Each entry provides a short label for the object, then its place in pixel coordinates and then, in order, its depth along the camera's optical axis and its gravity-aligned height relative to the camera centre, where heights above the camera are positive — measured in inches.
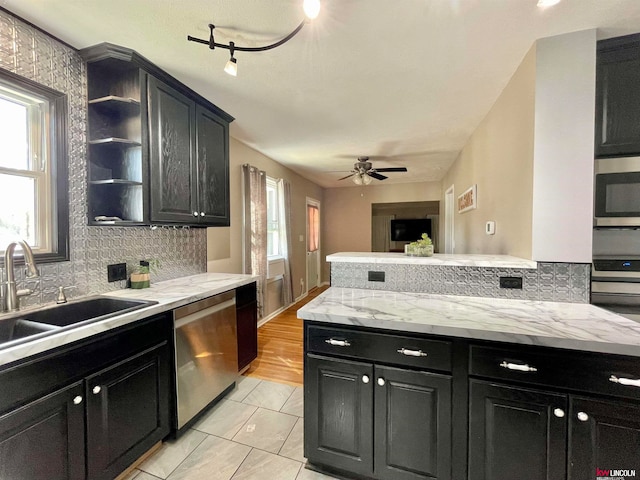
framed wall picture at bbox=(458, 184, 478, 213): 113.6 +16.4
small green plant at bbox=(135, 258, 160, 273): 80.4 -9.7
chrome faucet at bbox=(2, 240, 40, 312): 49.9 -7.8
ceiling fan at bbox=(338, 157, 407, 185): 158.6 +37.8
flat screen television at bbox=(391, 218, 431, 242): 262.2 +5.9
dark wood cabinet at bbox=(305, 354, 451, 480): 49.8 -36.8
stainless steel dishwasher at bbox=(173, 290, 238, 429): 69.1 -33.6
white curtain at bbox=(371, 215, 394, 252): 269.3 +1.1
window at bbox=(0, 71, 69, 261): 57.4 +15.4
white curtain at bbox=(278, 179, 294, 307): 174.2 -1.6
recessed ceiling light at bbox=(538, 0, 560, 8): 49.6 +43.3
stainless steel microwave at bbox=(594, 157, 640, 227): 60.3 +8.7
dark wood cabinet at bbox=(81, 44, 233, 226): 69.0 +26.1
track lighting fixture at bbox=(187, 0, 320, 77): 57.0 +42.1
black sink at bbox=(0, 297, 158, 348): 51.7 -17.6
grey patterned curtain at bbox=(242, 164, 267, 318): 134.5 +4.7
